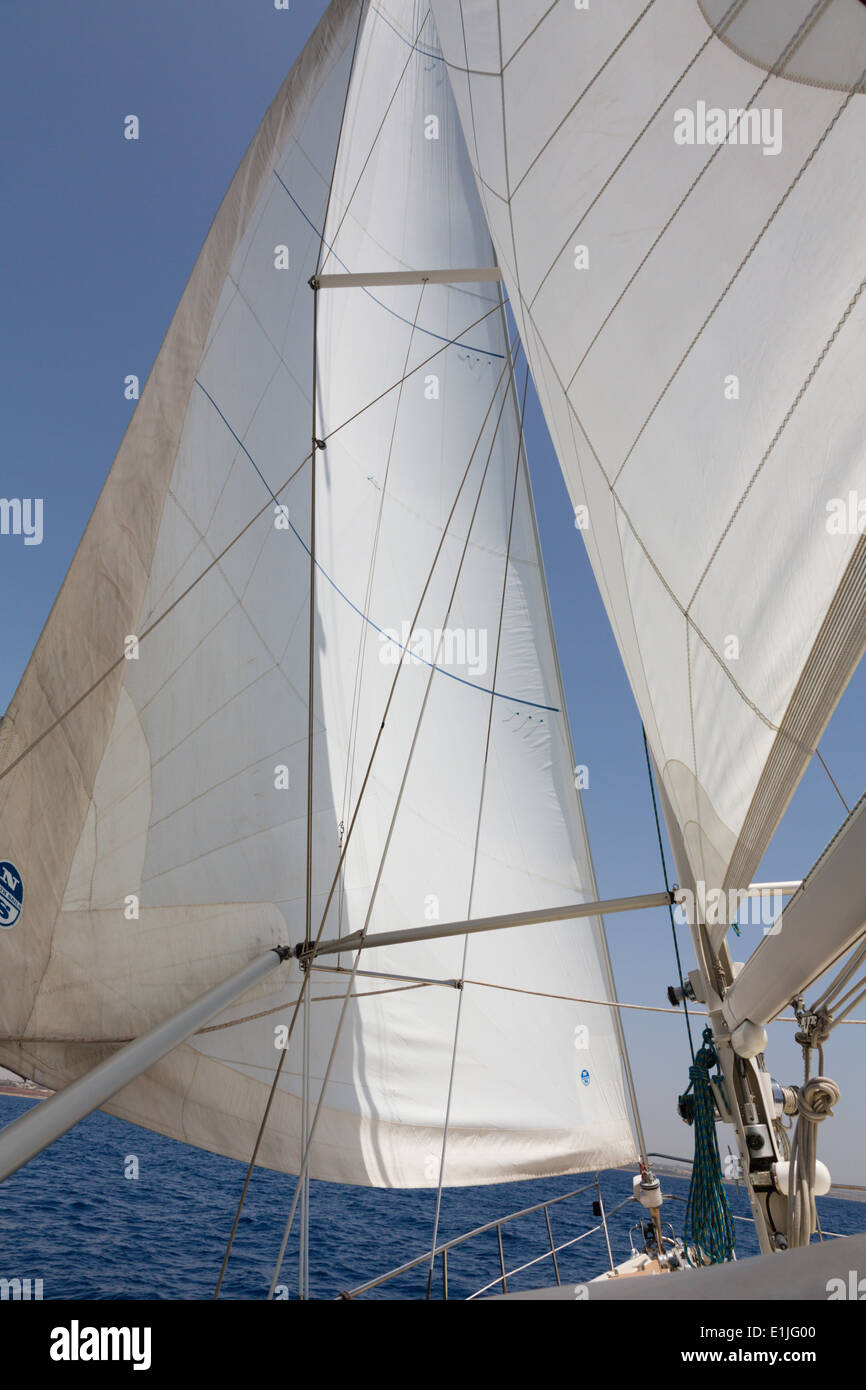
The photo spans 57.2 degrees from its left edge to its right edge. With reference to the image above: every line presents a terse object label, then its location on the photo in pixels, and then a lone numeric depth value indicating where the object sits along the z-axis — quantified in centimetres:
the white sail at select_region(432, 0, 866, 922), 143
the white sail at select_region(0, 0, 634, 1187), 345
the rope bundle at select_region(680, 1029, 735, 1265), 269
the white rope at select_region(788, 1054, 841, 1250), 198
